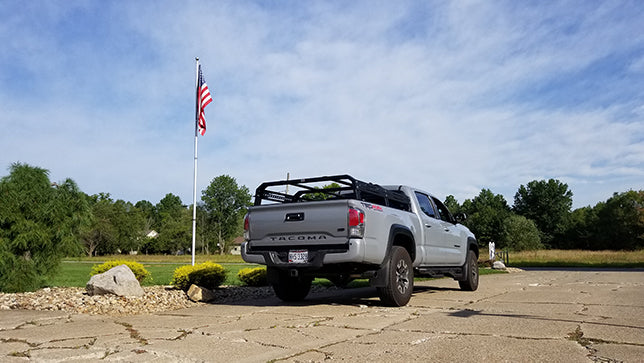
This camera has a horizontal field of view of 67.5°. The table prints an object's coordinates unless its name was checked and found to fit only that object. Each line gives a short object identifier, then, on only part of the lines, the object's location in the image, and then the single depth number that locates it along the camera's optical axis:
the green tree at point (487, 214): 95.44
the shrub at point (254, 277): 11.29
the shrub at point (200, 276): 9.63
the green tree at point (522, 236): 69.12
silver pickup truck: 6.94
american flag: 16.75
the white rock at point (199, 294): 8.84
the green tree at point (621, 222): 72.75
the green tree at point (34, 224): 9.25
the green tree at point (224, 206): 89.56
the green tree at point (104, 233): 78.00
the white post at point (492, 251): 22.91
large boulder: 8.46
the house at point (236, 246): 96.05
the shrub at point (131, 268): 10.56
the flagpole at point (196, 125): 16.19
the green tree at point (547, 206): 95.56
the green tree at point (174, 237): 90.31
